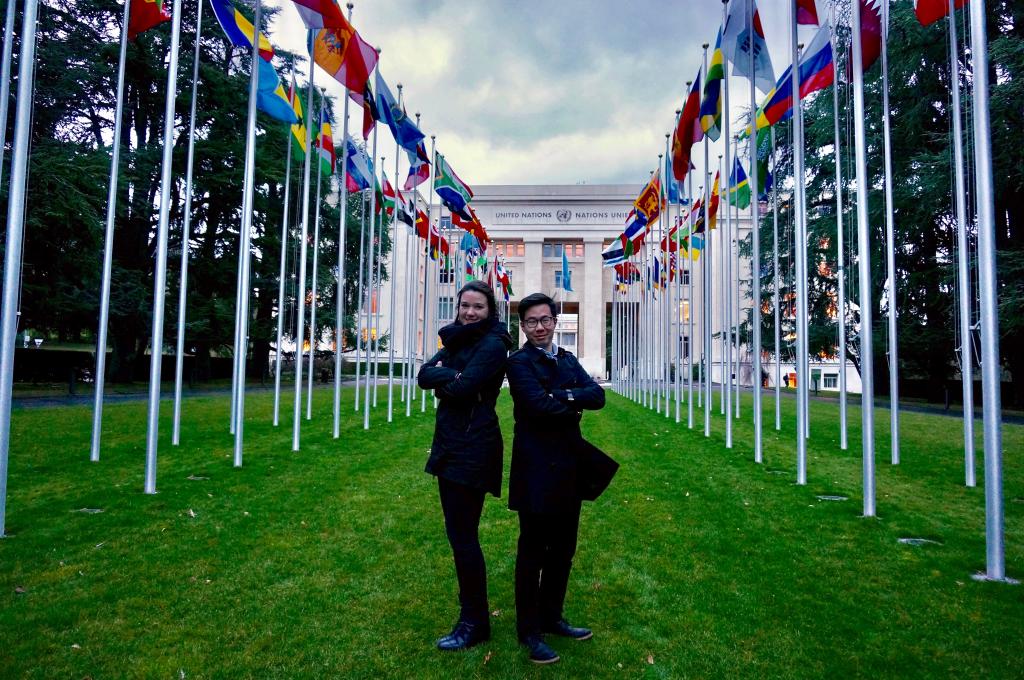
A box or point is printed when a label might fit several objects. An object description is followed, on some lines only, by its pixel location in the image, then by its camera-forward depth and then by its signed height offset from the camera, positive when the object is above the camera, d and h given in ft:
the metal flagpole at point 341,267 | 47.01 +7.36
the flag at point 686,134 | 47.70 +18.38
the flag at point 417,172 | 61.74 +19.29
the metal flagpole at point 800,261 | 31.17 +5.64
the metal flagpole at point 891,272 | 32.30 +5.49
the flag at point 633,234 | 78.74 +17.27
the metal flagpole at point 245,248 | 34.78 +6.60
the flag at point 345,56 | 39.01 +19.27
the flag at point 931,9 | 27.78 +15.96
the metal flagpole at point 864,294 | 25.32 +3.19
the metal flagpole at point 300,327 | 41.09 +2.67
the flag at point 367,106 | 44.86 +18.73
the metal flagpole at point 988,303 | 18.12 +2.03
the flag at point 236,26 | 36.22 +19.82
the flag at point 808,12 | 32.78 +18.39
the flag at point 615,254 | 93.30 +16.84
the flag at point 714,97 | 41.14 +18.32
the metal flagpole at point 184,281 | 34.45 +4.82
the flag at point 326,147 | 50.34 +17.50
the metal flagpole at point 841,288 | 33.30 +4.32
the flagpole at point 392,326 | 61.05 +3.94
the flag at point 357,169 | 53.06 +16.51
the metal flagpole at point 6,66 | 22.49 +10.72
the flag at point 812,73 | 37.17 +18.06
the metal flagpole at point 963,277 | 26.53 +4.00
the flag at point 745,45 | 37.17 +19.26
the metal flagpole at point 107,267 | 32.27 +5.06
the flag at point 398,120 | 48.03 +19.60
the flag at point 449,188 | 68.44 +19.33
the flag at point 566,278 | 118.77 +17.02
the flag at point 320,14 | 33.35 +18.96
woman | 12.59 -1.33
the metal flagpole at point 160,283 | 27.73 +3.55
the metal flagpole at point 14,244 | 21.18 +3.97
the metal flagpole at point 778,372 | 49.76 -0.18
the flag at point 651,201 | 65.30 +18.22
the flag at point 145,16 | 33.71 +18.27
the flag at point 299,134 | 46.99 +17.13
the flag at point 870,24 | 32.37 +17.70
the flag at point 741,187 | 56.51 +16.64
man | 12.19 -1.72
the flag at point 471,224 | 78.84 +18.15
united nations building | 222.07 +46.25
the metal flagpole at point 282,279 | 49.66 +6.82
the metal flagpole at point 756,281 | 38.27 +5.68
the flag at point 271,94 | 39.45 +16.73
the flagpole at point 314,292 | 47.24 +5.54
